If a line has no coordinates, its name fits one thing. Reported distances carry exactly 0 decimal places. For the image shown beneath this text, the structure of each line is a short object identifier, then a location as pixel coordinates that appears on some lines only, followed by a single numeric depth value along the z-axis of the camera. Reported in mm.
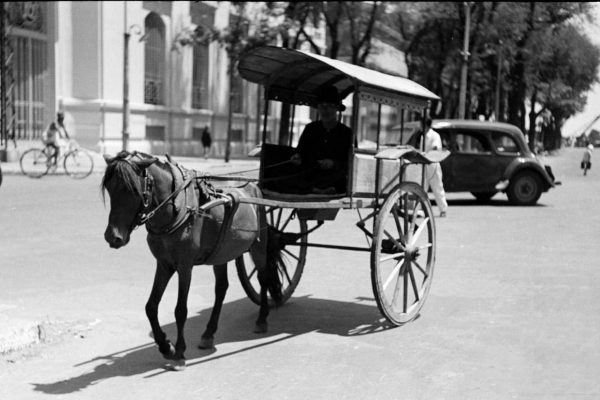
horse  4973
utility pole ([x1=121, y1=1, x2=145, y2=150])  27453
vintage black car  17547
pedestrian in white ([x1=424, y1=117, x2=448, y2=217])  14109
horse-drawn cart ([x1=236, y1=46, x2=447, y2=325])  6555
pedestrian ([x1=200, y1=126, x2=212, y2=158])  33781
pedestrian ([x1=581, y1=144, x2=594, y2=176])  34225
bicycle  22031
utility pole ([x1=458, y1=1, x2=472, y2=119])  35281
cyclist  22141
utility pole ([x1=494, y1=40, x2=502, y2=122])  43716
